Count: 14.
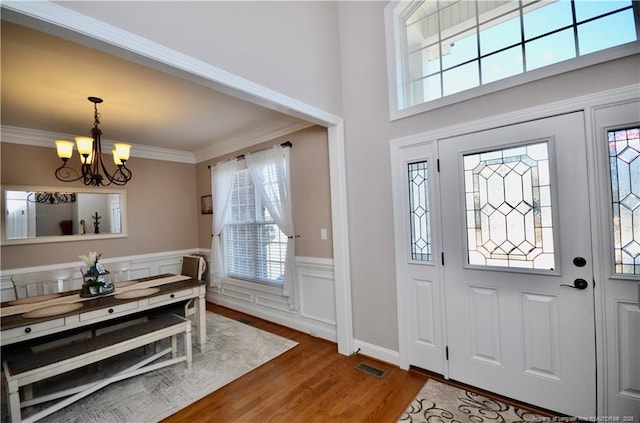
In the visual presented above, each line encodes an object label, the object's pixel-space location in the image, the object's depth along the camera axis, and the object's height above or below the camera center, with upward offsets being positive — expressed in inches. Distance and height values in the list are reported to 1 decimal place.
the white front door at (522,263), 69.9 -15.7
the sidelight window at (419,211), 94.0 +0.0
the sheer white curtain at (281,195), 136.1 +10.8
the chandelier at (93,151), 96.5 +26.7
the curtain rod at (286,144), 135.8 +35.4
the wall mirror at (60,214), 132.3 +6.0
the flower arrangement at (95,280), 99.3 -20.4
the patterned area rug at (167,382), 80.8 -55.3
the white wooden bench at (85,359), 71.9 -38.9
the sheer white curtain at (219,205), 168.9 +8.4
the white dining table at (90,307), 77.0 -26.4
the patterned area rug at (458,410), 73.5 -55.6
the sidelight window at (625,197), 63.7 +1.3
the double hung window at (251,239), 148.2 -12.5
